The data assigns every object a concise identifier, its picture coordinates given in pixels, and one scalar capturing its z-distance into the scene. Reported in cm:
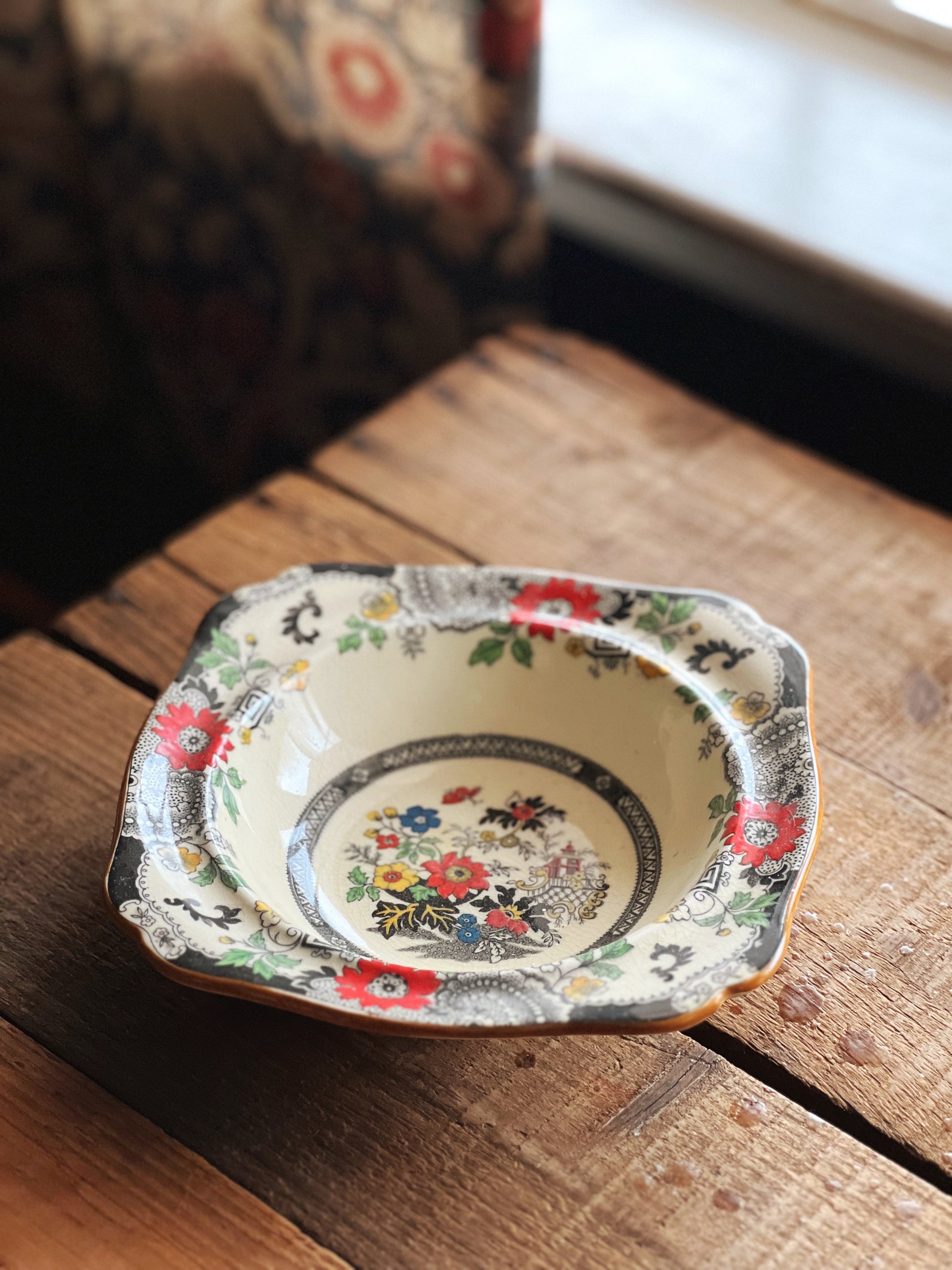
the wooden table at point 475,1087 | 57
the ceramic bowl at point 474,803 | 56
